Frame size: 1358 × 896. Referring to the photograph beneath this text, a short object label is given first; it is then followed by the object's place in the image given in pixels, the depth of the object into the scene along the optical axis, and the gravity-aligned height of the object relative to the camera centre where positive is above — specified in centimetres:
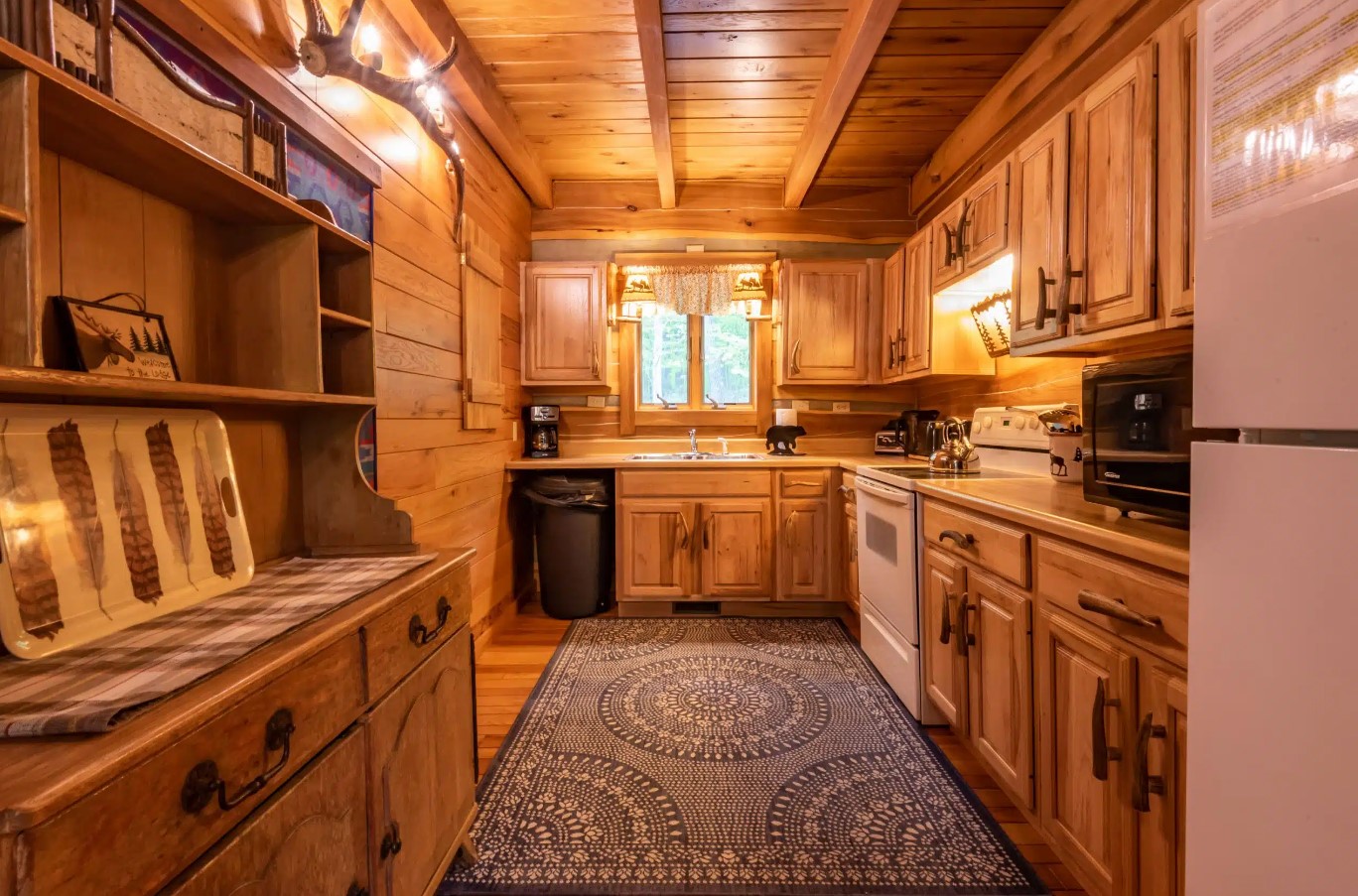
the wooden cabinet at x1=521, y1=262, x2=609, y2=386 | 346 +68
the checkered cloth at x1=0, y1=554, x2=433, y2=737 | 59 -29
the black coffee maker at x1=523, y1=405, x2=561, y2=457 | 347 +2
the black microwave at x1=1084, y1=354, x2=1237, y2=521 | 115 -1
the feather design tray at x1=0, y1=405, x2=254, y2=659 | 79 -14
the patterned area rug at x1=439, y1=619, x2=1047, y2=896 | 140 -107
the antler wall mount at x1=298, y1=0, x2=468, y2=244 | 147 +106
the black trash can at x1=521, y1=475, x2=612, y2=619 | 316 -59
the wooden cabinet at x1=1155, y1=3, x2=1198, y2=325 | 130 +65
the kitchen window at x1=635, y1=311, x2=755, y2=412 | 379 +48
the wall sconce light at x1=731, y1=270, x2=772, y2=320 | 361 +92
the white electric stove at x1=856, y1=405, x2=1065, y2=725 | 211 -43
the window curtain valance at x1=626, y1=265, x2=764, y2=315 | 363 +95
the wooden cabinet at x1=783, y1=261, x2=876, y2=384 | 346 +68
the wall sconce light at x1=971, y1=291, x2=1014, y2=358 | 251 +51
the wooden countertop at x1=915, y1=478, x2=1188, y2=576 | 105 -20
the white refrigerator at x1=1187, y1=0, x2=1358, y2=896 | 60 -3
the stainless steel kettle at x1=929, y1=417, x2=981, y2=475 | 239 -10
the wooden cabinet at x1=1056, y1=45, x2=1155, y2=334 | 143 +63
